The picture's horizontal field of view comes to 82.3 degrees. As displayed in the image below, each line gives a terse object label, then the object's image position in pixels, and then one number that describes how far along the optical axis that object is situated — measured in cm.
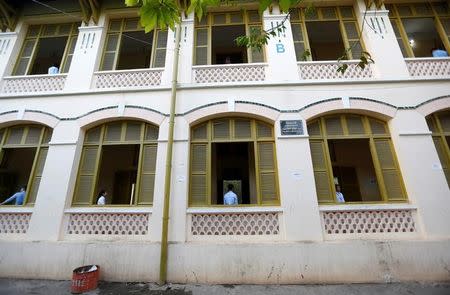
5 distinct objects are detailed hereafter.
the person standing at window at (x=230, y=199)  618
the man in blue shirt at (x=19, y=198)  656
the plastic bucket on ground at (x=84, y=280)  490
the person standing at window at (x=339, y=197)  601
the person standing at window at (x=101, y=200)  625
